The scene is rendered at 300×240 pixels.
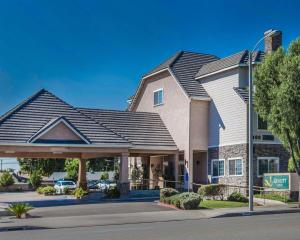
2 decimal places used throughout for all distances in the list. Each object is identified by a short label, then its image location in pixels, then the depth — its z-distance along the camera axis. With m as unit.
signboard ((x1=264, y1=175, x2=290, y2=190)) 24.24
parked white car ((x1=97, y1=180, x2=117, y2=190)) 39.84
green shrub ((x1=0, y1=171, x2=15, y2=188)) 48.57
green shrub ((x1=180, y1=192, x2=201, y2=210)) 19.71
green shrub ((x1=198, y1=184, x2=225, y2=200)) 23.61
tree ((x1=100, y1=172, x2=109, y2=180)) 51.85
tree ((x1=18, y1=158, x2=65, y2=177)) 53.54
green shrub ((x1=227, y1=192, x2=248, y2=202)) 22.72
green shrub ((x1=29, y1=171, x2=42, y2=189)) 48.21
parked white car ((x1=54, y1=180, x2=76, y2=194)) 34.27
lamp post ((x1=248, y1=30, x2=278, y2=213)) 19.07
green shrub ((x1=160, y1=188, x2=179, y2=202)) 21.81
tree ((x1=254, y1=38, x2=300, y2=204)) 20.24
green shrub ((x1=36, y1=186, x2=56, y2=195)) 33.20
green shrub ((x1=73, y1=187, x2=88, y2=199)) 26.43
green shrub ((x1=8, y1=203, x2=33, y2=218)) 17.43
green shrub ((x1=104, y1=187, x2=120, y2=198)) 25.65
